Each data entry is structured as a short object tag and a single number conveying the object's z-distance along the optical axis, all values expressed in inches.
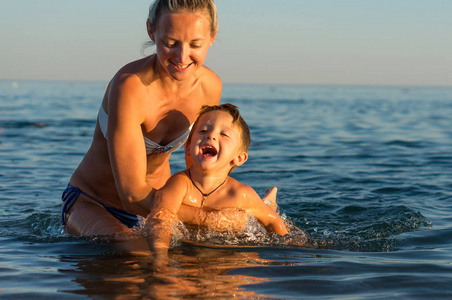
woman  172.9
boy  189.3
